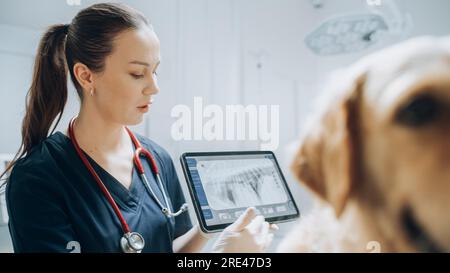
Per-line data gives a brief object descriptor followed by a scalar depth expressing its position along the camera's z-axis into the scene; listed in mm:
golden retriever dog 500
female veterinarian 765
